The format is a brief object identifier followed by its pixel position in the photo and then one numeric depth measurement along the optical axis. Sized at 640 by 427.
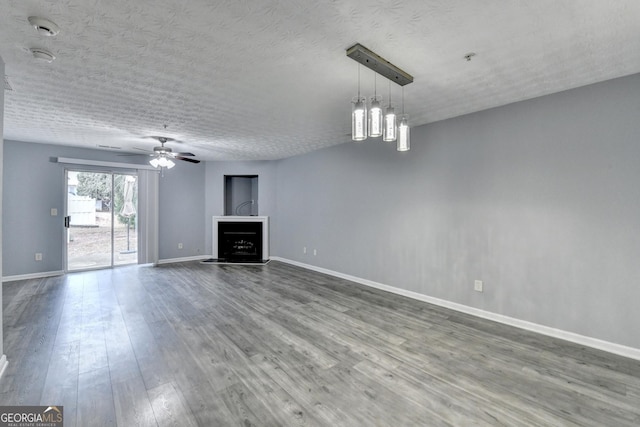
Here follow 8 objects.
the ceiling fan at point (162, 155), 4.48
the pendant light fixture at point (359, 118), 1.96
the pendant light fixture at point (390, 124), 2.12
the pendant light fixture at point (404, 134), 2.35
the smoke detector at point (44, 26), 1.64
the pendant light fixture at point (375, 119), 1.99
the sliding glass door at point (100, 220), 5.41
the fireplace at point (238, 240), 6.80
